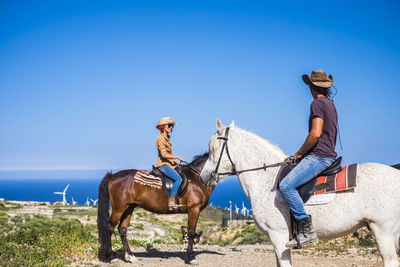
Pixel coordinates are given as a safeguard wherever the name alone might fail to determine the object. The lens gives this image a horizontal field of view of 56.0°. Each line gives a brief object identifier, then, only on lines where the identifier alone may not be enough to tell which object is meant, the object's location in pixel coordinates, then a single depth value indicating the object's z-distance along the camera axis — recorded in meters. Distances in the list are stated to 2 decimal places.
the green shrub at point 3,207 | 21.34
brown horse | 10.41
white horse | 4.91
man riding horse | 5.22
